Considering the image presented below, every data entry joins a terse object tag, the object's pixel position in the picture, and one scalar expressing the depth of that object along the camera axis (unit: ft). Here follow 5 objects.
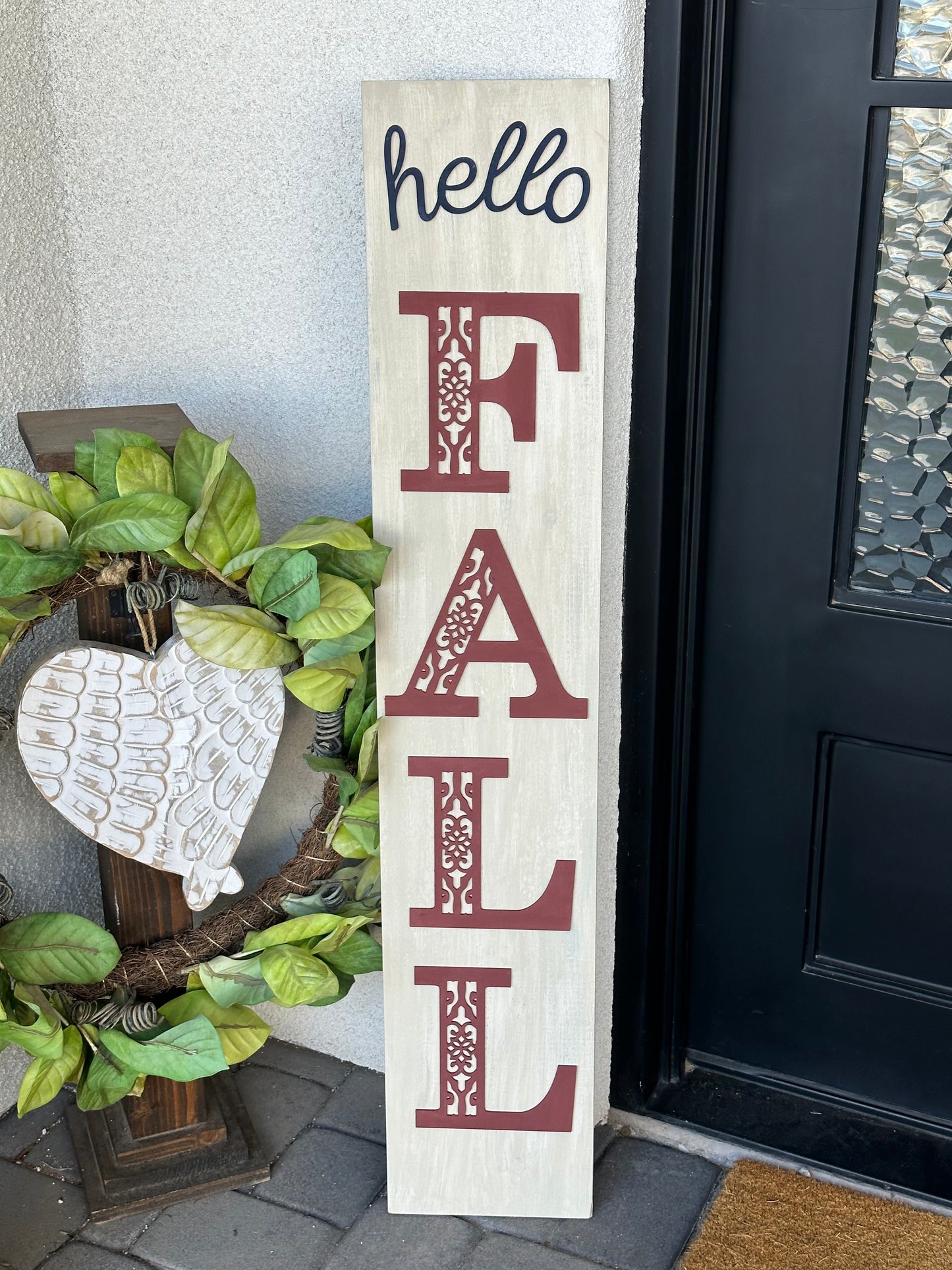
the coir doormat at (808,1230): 5.53
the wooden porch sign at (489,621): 4.72
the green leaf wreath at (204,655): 4.75
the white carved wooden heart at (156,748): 5.14
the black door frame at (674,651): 4.84
